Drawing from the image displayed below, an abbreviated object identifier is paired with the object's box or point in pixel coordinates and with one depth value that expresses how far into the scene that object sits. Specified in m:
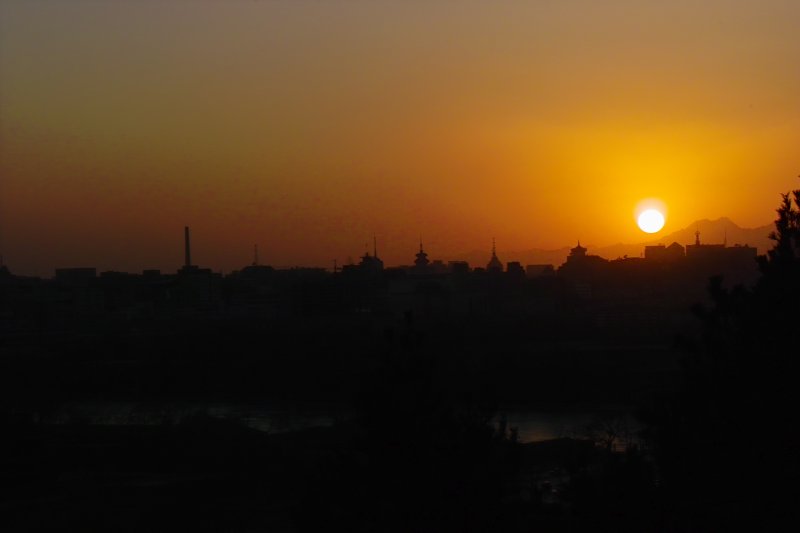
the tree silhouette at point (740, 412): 4.76
